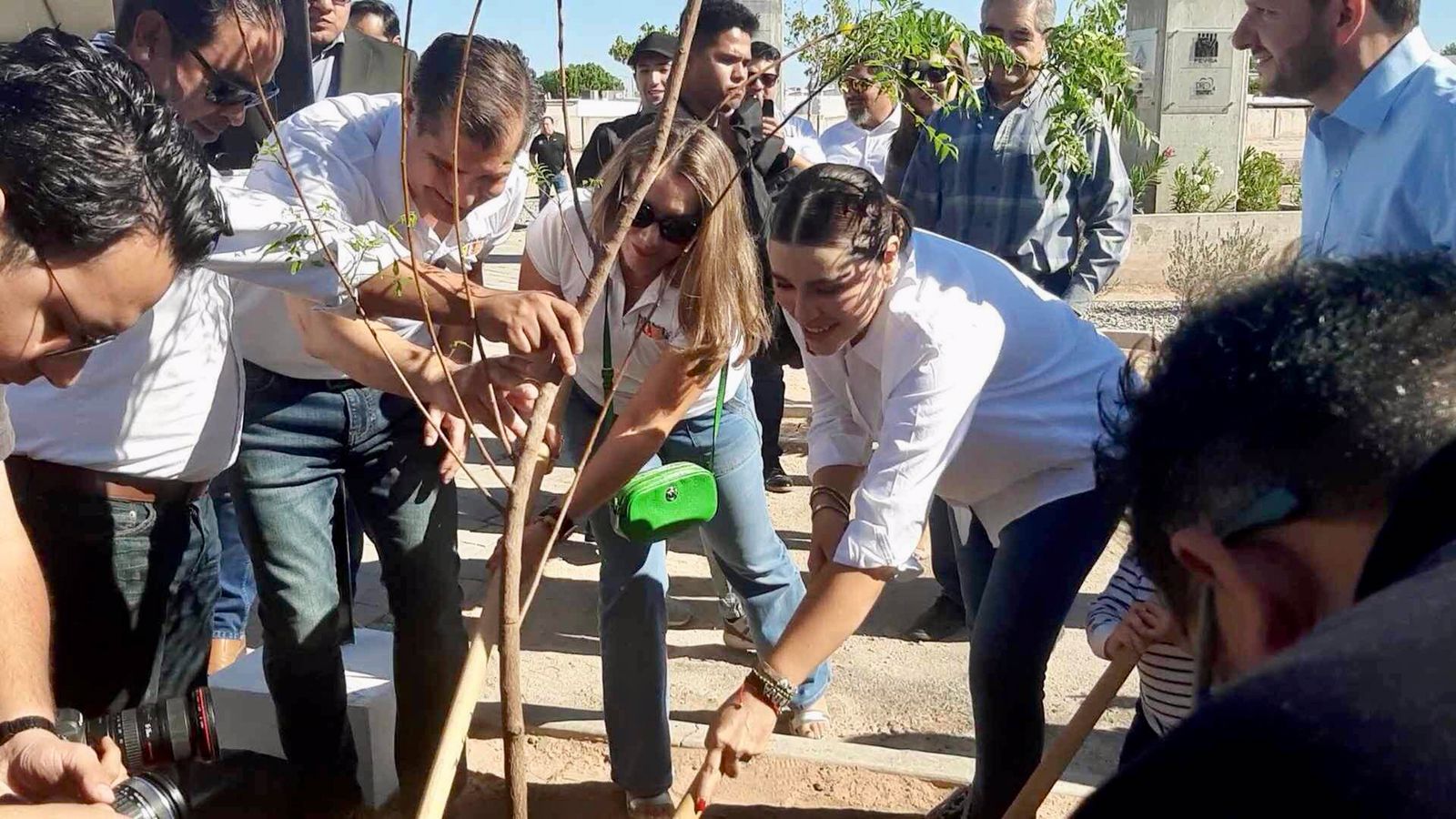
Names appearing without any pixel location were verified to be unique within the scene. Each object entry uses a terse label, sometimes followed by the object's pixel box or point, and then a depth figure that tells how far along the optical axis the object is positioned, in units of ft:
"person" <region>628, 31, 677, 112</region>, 17.39
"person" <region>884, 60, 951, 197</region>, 15.94
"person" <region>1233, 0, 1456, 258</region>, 8.03
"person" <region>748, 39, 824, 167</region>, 14.92
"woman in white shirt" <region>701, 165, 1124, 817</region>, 7.18
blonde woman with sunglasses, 8.46
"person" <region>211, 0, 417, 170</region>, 15.26
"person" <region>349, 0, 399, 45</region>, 20.27
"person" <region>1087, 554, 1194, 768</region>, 6.94
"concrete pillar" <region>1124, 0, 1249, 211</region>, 33.81
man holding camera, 4.96
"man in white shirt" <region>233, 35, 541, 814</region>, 8.23
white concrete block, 9.88
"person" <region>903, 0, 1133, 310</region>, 13.64
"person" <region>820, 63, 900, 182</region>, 20.52
